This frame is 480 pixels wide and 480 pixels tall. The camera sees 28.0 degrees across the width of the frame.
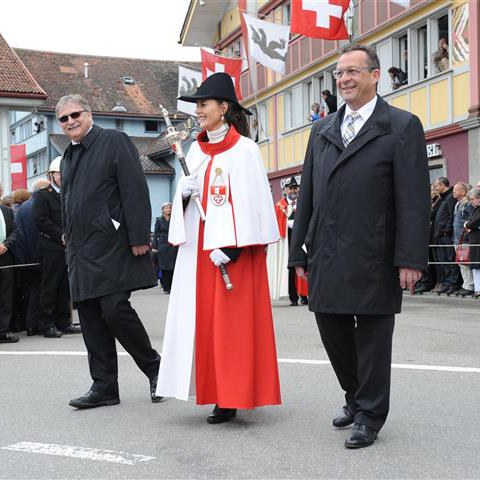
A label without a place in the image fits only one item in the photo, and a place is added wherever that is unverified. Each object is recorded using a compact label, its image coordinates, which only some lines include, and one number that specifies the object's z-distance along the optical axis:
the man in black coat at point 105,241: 6.50
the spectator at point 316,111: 27.20
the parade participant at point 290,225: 15.95
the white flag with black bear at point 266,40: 24.20
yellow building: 22.27
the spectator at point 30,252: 11.91
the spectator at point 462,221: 15.76
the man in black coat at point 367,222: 5.10
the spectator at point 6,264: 11.31
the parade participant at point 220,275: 5.86
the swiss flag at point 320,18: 22.17
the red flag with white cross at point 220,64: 27.38
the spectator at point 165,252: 21.20
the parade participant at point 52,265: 11.36
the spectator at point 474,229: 15.16
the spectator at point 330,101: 24.81
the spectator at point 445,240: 16.55
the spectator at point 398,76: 25.58
